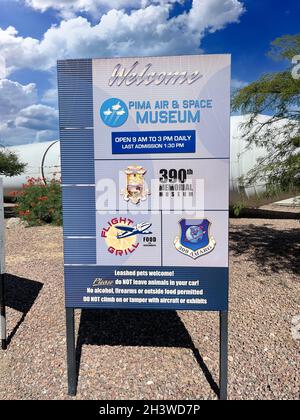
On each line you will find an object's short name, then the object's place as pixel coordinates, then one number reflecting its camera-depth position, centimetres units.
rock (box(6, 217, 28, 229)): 1243
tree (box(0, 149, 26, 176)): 1756
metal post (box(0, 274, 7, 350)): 419
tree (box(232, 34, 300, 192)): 653
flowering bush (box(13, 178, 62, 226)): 1233
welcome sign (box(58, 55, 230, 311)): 305
